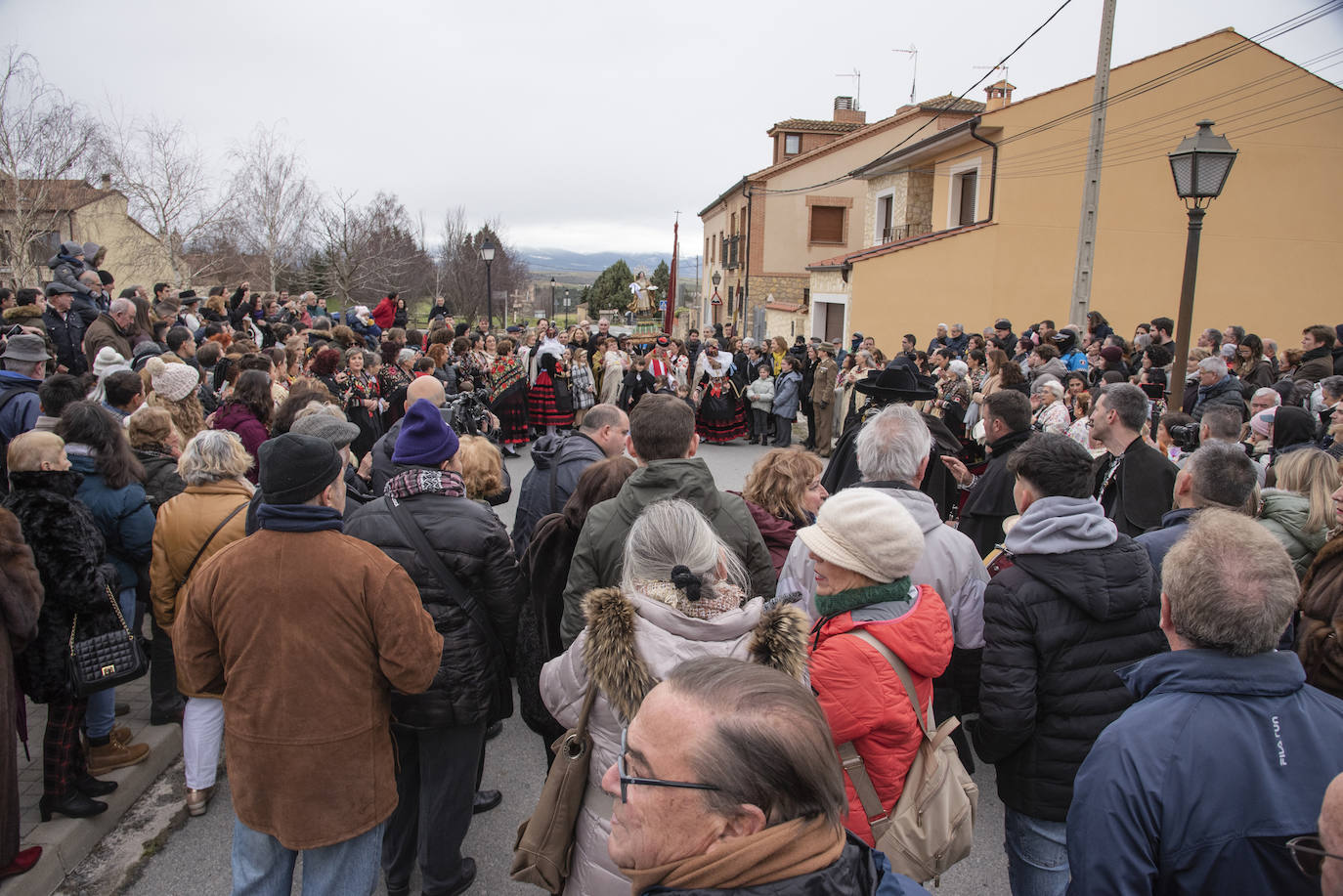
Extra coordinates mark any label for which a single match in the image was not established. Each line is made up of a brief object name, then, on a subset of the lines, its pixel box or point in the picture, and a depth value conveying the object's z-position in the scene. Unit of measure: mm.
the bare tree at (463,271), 40594
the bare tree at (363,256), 31422
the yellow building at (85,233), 17516
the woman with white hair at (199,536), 3488
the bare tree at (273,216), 26380
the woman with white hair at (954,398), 7707
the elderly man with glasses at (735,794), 1165
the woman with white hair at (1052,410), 6227
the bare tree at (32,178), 16906
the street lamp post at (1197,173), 6574
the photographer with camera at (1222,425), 4328
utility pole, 12522
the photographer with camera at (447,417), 4805
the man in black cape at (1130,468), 4336
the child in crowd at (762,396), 13820
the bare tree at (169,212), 20828
